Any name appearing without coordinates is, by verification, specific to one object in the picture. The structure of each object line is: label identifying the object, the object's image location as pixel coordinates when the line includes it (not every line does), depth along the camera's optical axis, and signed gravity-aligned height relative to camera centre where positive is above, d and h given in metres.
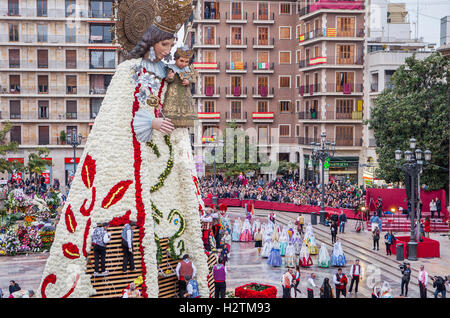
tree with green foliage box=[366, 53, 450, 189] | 34.44 +1.29
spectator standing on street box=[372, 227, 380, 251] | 26.11 -4.37
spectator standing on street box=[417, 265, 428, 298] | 18.02 -4.31
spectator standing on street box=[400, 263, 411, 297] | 18.97 -4.41
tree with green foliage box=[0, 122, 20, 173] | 33.00 -0.62
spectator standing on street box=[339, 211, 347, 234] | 31.02 -4.41
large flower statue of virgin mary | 13.81 -0.84
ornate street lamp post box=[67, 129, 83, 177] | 37.02 -0.05
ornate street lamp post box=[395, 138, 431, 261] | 24.36 -1.37
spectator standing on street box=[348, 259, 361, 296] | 19.33 -4.43
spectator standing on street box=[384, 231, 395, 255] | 25.14 -4.37
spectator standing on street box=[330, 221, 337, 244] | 27.49 -4.34
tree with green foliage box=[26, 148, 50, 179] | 41.62 -1.85
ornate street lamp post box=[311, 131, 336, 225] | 33.59 -1.10
